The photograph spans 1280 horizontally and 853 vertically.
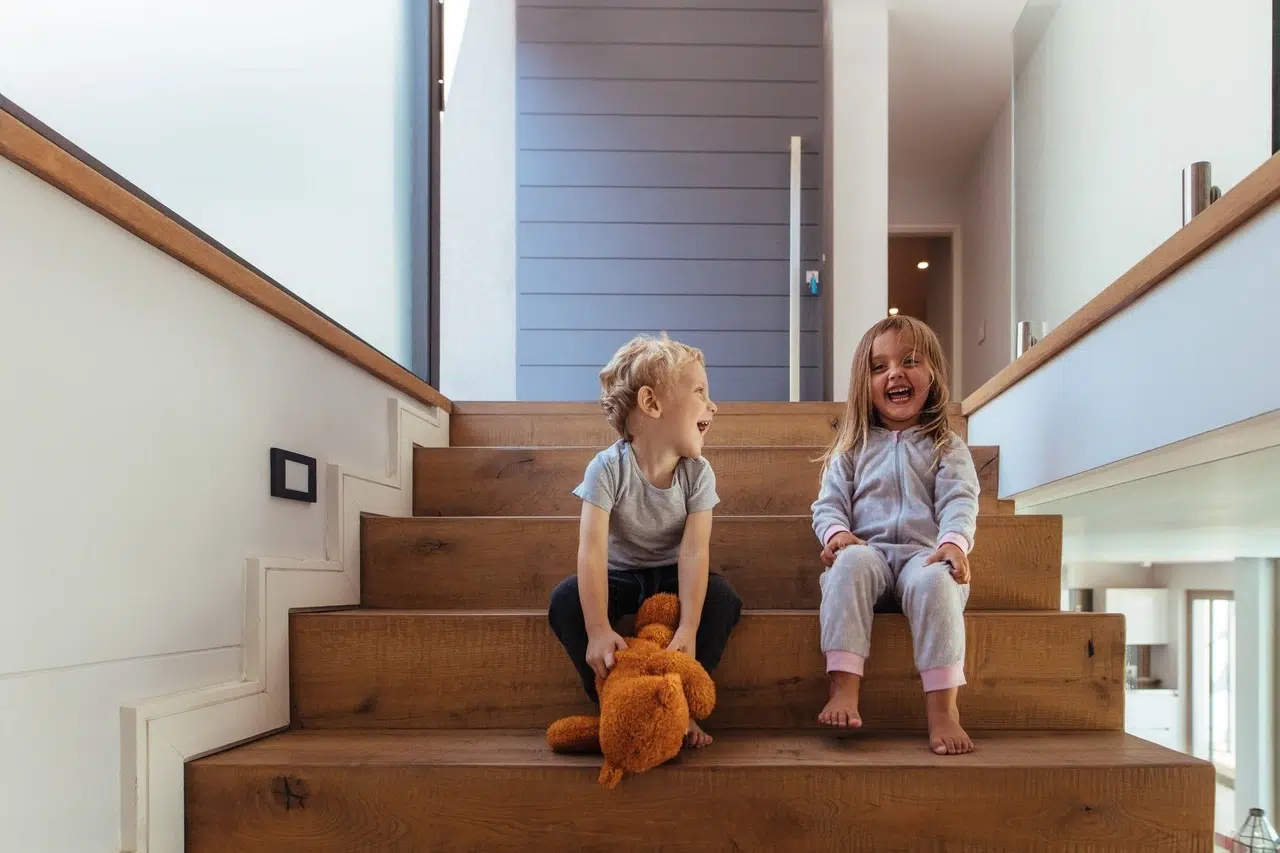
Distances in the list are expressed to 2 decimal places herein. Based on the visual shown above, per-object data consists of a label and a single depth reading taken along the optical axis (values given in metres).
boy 1.46
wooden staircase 1.14
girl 1.32
